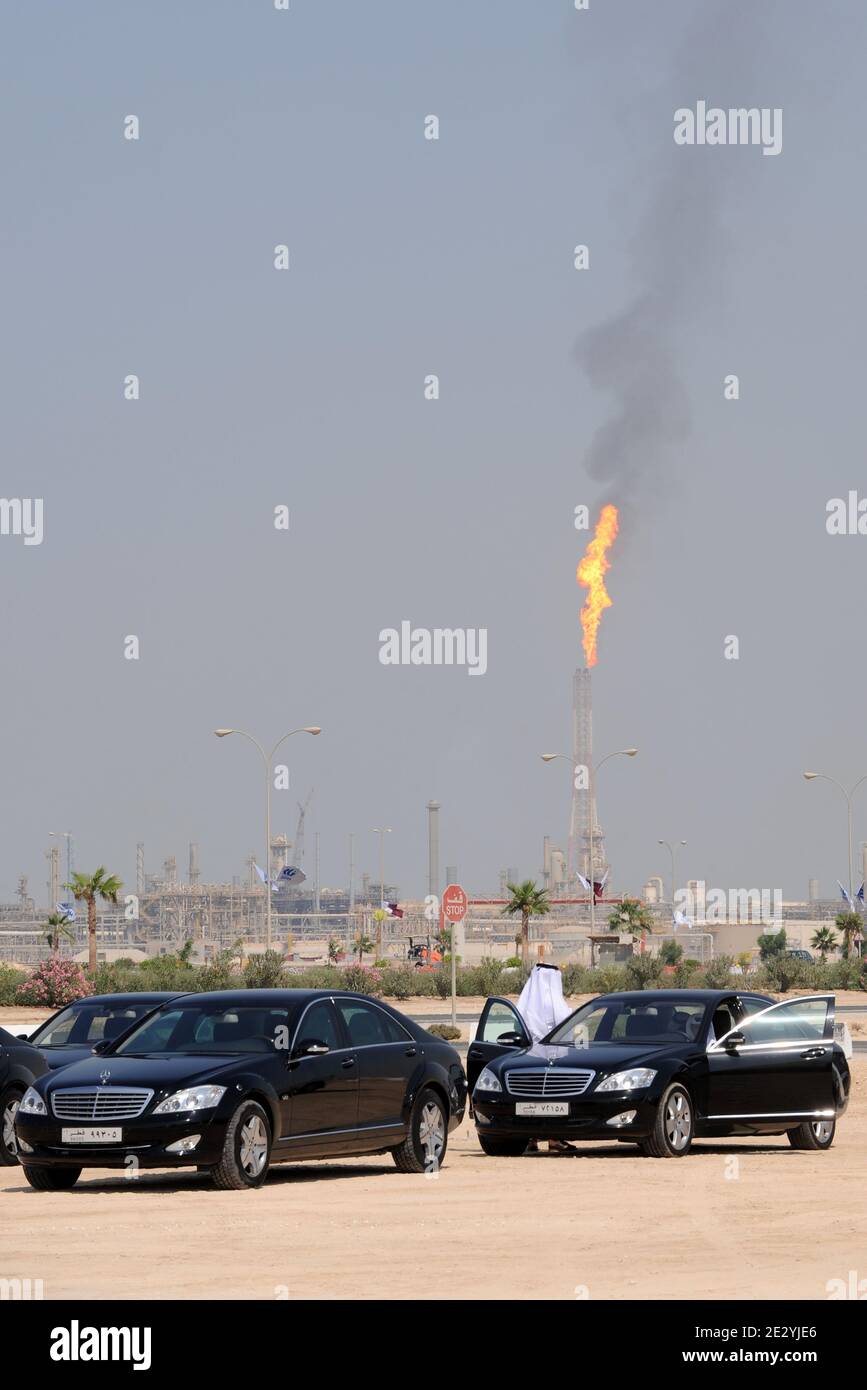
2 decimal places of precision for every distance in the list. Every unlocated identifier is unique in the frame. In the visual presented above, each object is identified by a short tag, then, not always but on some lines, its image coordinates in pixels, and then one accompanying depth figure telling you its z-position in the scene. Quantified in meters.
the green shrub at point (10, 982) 58.84
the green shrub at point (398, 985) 65.19
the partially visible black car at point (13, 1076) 18.45
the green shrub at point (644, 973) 67.84
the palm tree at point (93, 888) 74.88
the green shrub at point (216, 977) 57.16
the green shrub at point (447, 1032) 40.82
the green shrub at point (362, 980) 63.78
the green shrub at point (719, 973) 61.38
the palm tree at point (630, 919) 107.29
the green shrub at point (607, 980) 69.44
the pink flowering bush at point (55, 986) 55.91
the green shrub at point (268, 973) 56.62
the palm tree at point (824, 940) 129.39
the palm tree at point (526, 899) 87.39
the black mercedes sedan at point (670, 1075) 18.16
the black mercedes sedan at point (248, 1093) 15.54
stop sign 33.03
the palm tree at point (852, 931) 93.12
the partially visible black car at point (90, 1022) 20.30
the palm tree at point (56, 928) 94.19
